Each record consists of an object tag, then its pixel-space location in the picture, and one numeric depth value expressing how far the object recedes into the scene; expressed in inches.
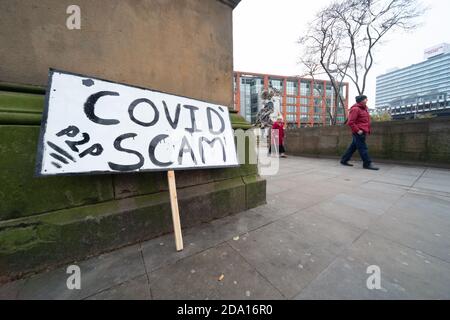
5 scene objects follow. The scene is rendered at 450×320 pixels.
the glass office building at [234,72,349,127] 2396.7
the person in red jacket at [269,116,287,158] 366.3
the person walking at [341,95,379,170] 218.1
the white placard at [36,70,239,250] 56.9
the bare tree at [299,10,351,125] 491.1
